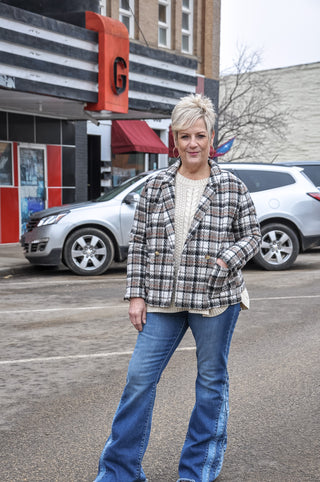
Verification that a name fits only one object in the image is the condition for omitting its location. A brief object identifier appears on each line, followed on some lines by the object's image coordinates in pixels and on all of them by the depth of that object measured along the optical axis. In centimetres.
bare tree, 3628
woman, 292
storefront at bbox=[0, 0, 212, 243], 1232
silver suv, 1076
